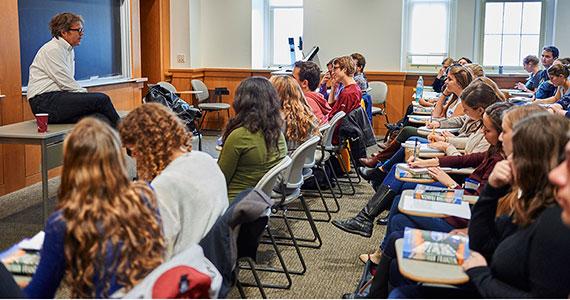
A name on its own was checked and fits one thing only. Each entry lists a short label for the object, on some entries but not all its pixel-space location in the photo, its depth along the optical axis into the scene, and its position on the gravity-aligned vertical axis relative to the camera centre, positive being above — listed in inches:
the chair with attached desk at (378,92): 362.6 -21.6
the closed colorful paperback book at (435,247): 82.1 -25.0
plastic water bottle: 307.3 -17.8
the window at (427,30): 376.8 +13.4
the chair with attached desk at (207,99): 358.3 -27.6
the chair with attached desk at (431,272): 76.7 -26.1
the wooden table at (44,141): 160.2 -22.3
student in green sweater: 138.3 -18.2
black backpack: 275.6 -20.8
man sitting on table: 188.7 -9.7
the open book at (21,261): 76.2 -24.8
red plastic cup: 164.7 -17.9
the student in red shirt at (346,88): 234.5 -12.7
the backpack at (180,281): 66.8 -24.0
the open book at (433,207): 104.6 -25.1
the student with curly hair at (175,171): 90.4 -17.3
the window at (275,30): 396.2 +13.6
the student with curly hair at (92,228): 68.8 -18.6
